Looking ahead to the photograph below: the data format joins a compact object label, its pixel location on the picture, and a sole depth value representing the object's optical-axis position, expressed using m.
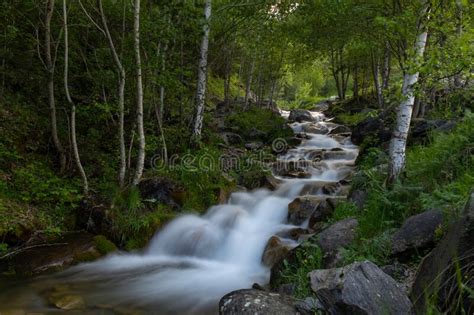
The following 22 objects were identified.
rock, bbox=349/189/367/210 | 7.32
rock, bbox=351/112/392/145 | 12.34
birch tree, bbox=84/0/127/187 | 8.45
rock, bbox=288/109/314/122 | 24.71
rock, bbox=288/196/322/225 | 8.83
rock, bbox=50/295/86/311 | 5.77
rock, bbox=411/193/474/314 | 2.85
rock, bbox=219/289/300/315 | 3.67
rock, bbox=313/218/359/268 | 5.39
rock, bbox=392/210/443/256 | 4.50
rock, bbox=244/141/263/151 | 15.09
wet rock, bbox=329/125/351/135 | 19.73
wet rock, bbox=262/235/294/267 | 7.41
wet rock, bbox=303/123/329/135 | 20.28
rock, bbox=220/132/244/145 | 15.31
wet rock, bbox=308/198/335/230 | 8.08
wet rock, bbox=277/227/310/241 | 7.96
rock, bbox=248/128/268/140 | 16.75
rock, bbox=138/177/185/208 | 9.38
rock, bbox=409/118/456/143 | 10.01
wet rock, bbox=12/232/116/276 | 7.05
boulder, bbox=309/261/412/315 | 3.17
